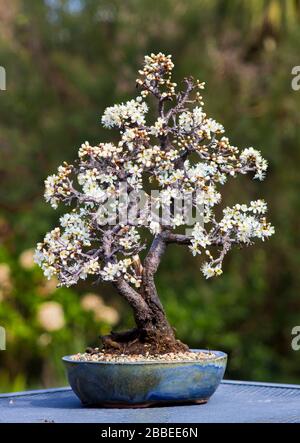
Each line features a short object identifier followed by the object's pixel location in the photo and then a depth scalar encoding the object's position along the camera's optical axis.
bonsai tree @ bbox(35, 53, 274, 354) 2.44
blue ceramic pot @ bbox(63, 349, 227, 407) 2.32
